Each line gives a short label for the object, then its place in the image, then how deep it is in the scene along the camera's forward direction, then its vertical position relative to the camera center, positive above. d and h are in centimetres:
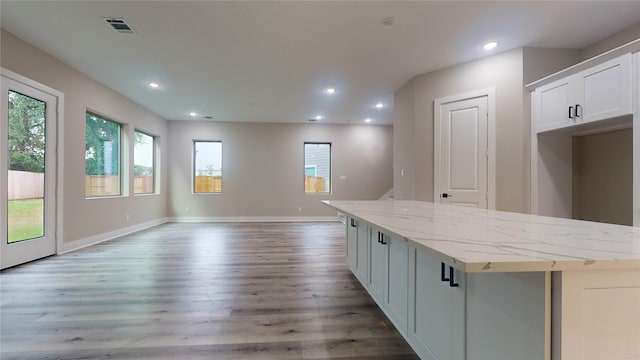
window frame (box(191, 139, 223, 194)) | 739 +29
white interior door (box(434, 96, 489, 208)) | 366 +38
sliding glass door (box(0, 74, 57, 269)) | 306 +7
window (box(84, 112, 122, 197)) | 452 +39
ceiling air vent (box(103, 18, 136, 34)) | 276 +158
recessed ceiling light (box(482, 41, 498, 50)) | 324 +160
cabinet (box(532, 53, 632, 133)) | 229 +78
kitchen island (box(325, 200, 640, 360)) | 73 -34
